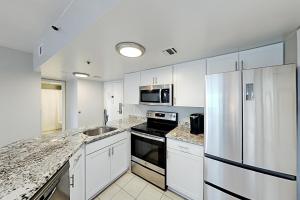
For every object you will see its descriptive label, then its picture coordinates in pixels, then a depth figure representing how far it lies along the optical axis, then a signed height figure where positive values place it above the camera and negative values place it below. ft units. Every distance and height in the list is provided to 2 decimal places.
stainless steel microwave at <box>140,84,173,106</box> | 7.22 +0.26
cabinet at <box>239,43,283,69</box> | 4.62 +1.62
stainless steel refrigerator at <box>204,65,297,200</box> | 3.54 -1.12
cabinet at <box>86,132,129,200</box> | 5.65 -3.15
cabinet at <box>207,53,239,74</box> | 5.47 +1.59
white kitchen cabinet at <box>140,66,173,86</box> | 7.42 +1.41
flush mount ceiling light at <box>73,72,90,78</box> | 8.82 +1.76
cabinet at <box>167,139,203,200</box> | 5.39 -3.14
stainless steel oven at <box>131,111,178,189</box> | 6.54 -2.75
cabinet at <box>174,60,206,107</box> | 6.34 +0.82
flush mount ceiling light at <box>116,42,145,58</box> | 4.38 +1.79
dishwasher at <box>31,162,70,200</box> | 2.70 -2.16
